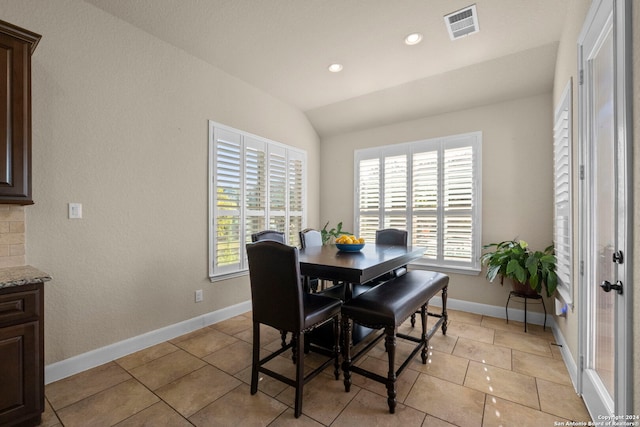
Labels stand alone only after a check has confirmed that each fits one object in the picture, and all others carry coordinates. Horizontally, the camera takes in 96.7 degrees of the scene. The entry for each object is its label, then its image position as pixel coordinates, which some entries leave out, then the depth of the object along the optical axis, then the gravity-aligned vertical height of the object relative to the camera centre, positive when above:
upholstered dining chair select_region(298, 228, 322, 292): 3.22 -0.33
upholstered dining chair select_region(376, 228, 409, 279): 3.50 -0.30
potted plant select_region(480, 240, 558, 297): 2.81 -0.54
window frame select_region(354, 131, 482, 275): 3.65 +0.37
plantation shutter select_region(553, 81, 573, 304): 2.28 +0.18
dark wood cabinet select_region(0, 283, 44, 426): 1.59 -0.82
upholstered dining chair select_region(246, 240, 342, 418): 1.79 -0.62
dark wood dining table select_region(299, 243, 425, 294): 1.88 -0.36
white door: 1.22 +0.04
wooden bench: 1.86 -0.70
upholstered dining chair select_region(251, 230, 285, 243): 2.84 -0.24
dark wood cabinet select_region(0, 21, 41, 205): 1.75 +0.63
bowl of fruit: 2.66 -0.29
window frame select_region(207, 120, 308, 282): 3.27 +0.33
